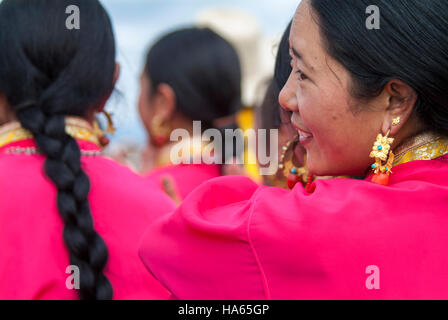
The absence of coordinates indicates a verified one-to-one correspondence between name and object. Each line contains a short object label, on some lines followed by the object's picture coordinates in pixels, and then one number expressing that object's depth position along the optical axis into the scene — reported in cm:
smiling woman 128
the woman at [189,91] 227
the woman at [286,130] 148
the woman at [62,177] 148
